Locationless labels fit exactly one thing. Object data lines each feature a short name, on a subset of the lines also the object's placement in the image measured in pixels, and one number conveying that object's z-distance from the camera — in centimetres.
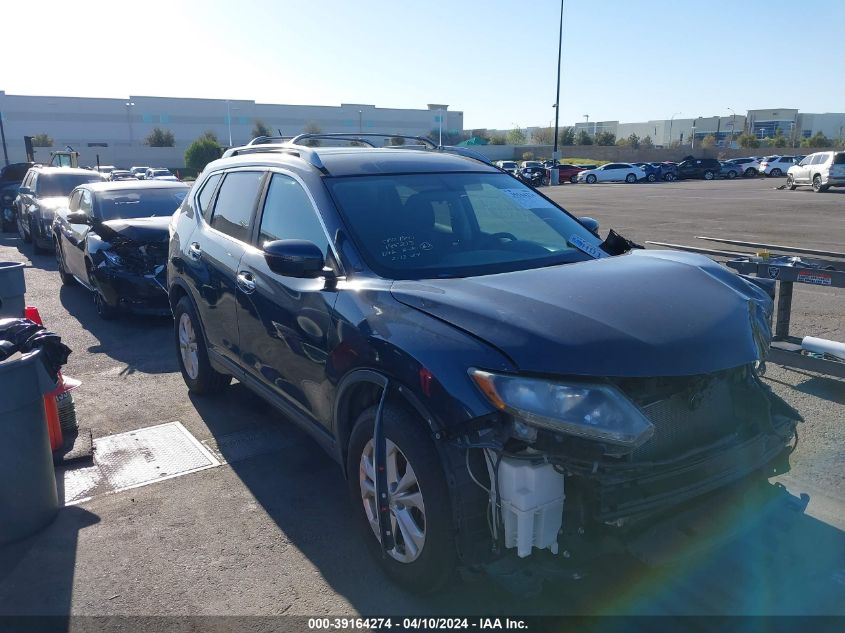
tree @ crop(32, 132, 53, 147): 7069
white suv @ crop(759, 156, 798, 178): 5422
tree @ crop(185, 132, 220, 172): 6384
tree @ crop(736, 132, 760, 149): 8694
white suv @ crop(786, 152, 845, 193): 3356
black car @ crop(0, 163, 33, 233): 2053
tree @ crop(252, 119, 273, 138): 7512
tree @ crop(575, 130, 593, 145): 9619
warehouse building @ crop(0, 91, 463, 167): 7931
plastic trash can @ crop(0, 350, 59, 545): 370
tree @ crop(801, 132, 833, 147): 8444
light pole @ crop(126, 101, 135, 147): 8447
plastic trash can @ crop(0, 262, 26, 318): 512
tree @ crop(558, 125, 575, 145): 9544
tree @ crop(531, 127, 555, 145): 11850
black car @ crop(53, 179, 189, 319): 859
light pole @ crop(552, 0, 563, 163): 5077
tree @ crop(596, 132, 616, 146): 9581
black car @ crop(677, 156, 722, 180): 5481
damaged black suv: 269
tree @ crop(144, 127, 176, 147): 7825
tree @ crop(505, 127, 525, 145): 11831
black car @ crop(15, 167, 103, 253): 1484
